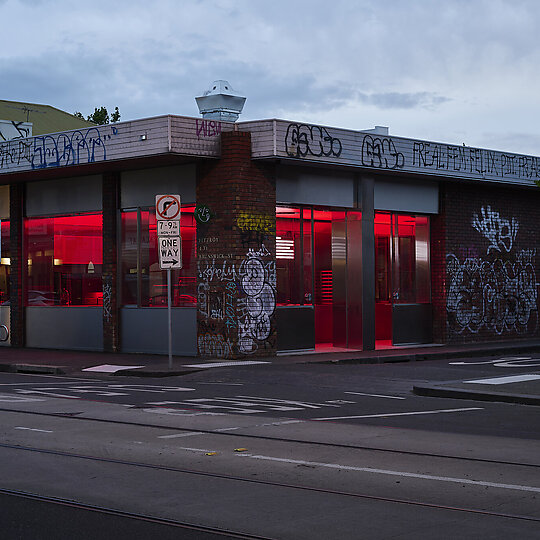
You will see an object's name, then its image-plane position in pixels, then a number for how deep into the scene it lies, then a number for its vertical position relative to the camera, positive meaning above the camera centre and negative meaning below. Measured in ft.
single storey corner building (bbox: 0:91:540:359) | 67.77 +4.26
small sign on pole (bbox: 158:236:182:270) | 59.67 +2.63
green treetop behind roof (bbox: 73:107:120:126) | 233.55 +44.58
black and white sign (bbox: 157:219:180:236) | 59.93 +4.16
